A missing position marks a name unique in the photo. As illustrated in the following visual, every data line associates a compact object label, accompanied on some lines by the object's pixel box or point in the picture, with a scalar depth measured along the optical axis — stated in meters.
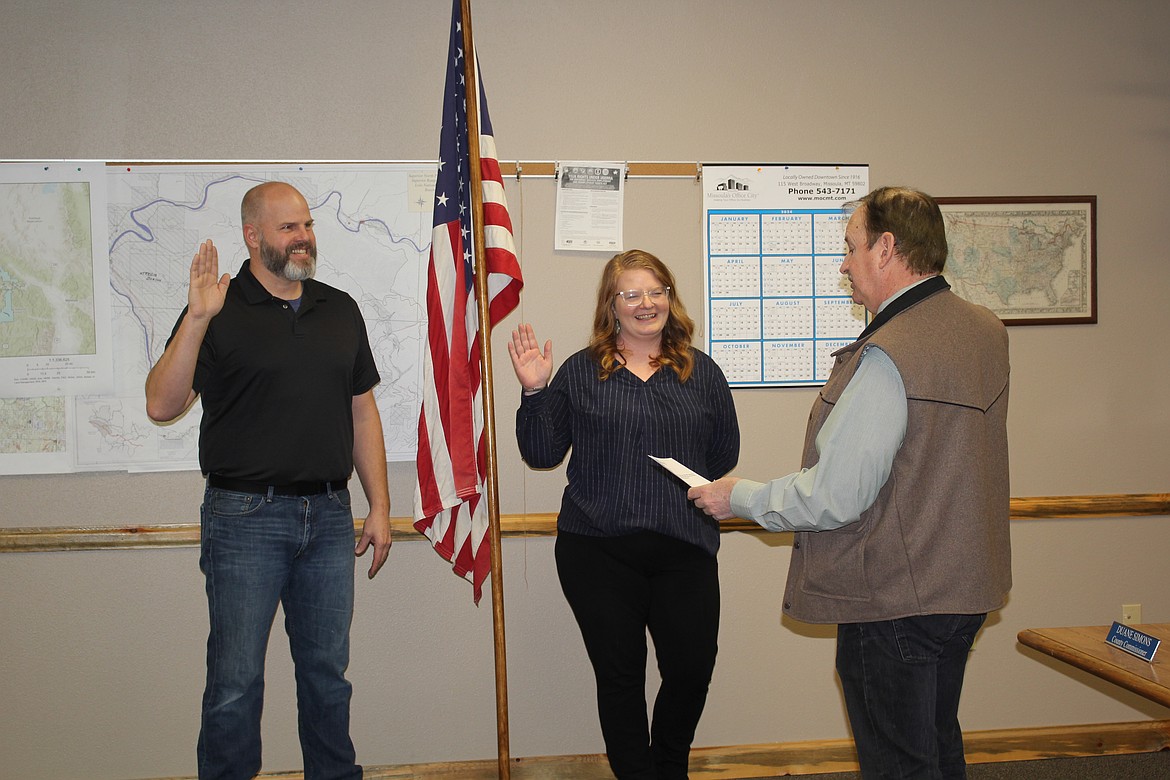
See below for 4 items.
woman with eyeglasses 2.38
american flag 2.51
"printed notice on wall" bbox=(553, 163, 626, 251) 2.96
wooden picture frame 3.12
